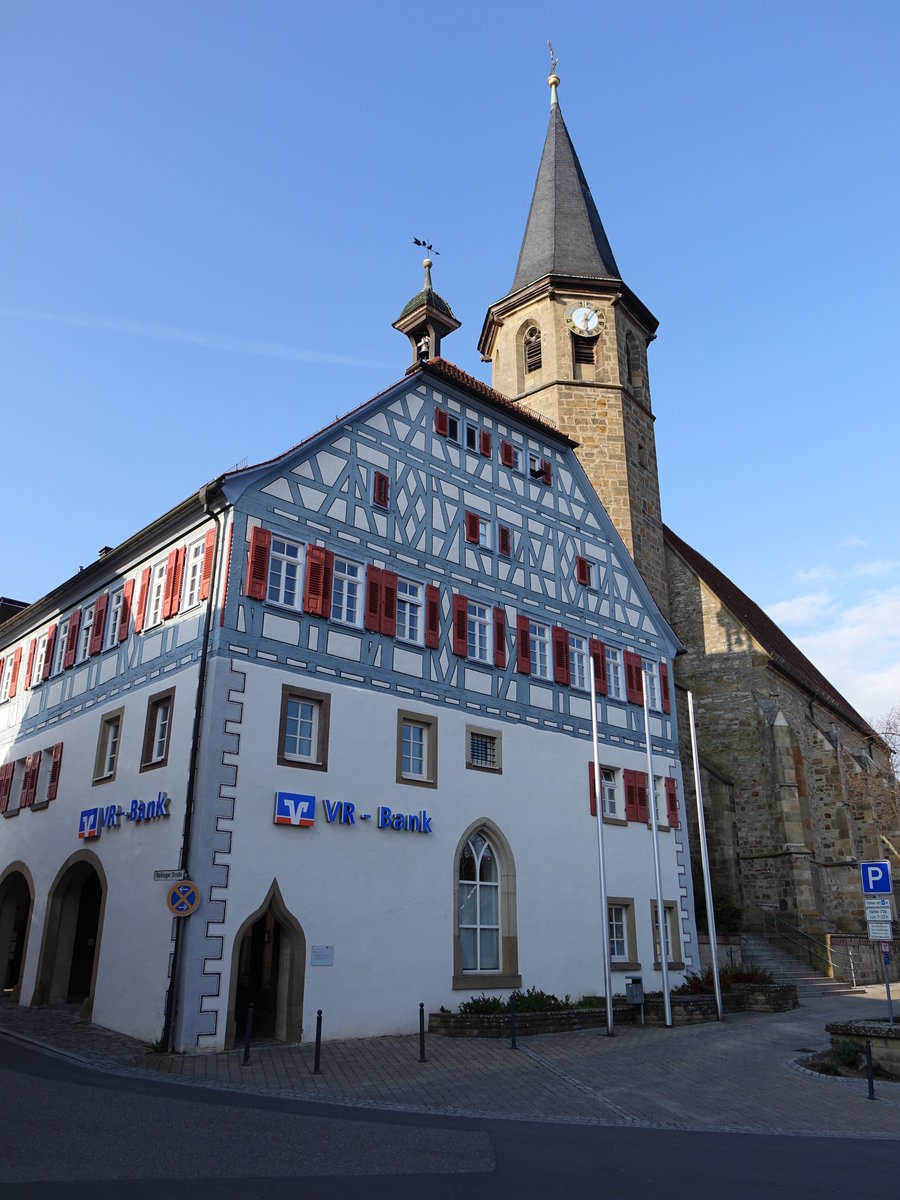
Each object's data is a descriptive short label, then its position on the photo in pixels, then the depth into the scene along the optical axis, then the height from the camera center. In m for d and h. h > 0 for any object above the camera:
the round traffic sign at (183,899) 13.40 +0.99
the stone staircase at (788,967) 24.33 +0.32
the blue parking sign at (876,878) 14.64 +1.38
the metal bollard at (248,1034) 12.45 -0.61
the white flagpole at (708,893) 18.16 +1.47
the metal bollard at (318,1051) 11.95 -0.78
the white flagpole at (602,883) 15.95 +1.51
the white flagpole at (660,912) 17.09 +1.13
